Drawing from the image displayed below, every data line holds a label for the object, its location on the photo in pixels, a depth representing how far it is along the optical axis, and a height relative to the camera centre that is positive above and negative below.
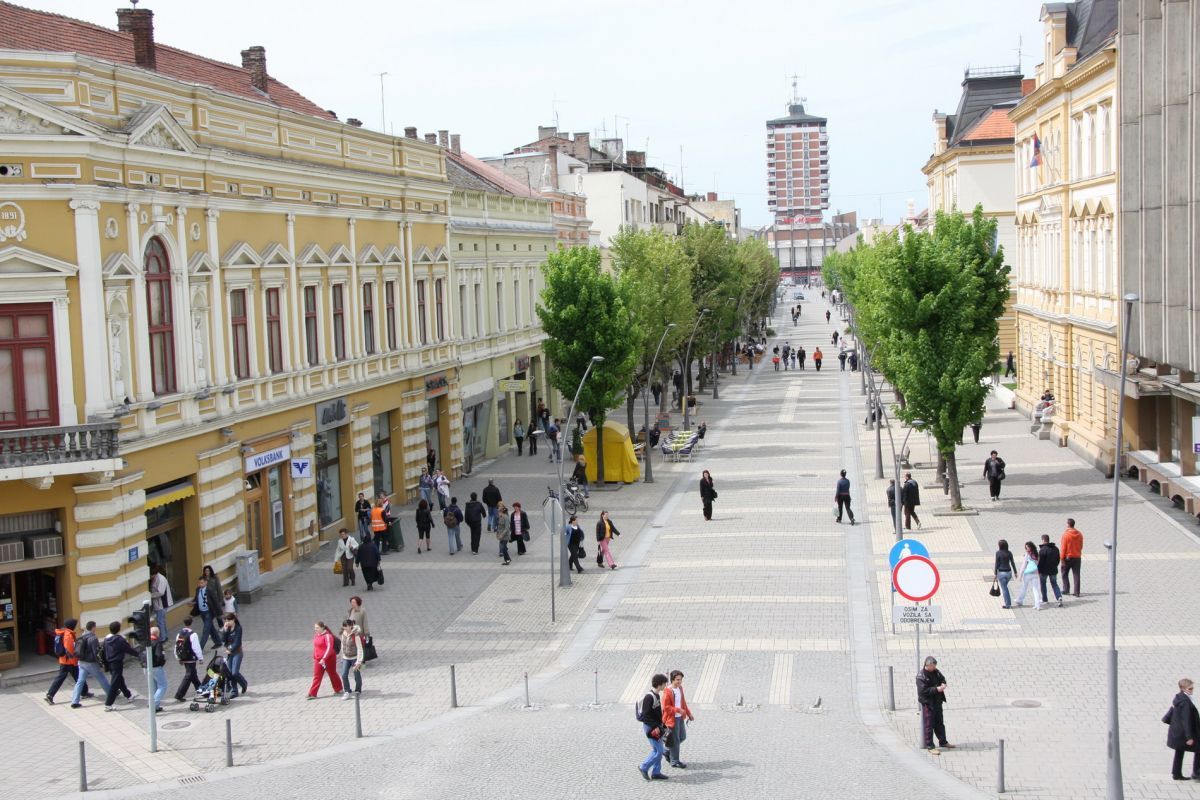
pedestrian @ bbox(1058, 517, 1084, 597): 26.09 -5.07
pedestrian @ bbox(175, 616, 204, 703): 21.09 -5.26
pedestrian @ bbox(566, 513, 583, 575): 30.42 -5.31
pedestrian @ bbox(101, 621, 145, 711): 20.92 -5.22
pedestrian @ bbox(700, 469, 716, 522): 36.47 -5.14
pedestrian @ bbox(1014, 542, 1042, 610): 25.56 -5.32
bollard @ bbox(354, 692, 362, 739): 18.95 -5.76
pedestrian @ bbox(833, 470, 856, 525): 35.09 -5.07
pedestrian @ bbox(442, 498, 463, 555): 32.94 -5.19
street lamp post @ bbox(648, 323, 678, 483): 43.69 -5.22
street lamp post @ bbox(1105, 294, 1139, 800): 15.40 -4.93
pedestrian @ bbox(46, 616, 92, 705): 21.27 -5.34
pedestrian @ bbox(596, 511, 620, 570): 31.22 -5.37
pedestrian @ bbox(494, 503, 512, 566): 32.03 -5.28
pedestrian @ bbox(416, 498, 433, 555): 33.16 -5.27
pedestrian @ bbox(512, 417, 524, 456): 51.06 -4.78
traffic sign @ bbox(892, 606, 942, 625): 19.69 -4.66
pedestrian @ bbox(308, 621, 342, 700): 21.30 -5.38
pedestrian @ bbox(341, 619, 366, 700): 21.23 -5.28
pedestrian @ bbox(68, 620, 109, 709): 21.11 -5.30
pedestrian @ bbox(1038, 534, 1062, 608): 25.55 -5.11
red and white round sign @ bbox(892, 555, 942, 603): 19.30 -4.02
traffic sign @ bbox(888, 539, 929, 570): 19.61 -3.72
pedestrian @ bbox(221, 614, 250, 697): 21.38 -5.21
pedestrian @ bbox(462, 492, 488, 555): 33.41 -5.17
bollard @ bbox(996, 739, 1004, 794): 15.96 -5.68
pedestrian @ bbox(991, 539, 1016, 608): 25.81 -5.27
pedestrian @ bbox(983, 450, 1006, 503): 37.31 -4.98
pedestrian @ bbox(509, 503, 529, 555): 32.41 -5.24
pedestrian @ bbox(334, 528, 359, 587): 29.52 -5.25
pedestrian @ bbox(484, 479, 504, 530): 35.66 -5.02
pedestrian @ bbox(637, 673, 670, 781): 16.72 -5.24
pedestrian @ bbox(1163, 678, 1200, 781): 16.11 -5.21
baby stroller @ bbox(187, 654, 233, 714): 20.97 -5.75
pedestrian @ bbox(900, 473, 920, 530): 33.97 -5.11
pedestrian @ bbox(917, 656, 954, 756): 17.61 -5.32
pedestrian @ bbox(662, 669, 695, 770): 16.89 -5.16
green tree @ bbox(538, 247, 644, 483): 42.66 -0.87
